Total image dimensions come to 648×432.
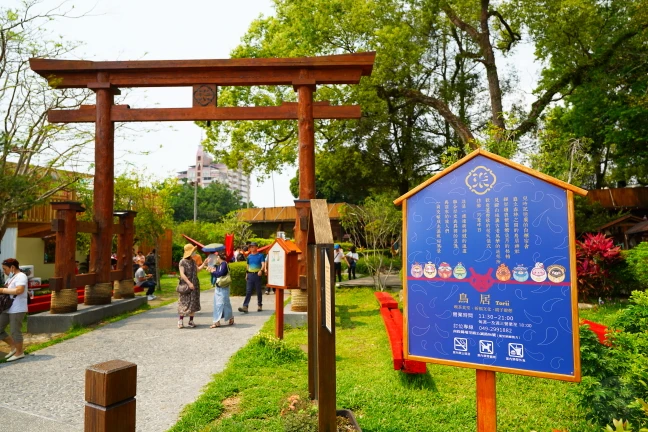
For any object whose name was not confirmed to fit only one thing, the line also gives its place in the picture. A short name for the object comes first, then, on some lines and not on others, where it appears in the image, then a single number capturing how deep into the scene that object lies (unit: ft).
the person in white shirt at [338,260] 55.11
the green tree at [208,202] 195.21
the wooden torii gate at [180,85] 32.17
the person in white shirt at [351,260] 61.95
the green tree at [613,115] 44.58
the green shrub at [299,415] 11.67
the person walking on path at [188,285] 28.22
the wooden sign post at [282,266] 23.73
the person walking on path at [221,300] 28.37
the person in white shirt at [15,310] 20.90
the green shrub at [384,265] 63.62
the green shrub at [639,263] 29.68
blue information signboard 8.61
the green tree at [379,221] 47.65
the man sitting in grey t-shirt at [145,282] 43.32
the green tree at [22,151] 30.73
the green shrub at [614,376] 10.68
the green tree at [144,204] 52.70
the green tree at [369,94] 54.60
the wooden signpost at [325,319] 10.67
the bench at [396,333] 16.69
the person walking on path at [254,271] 33.58
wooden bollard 5.48
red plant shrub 32.27
